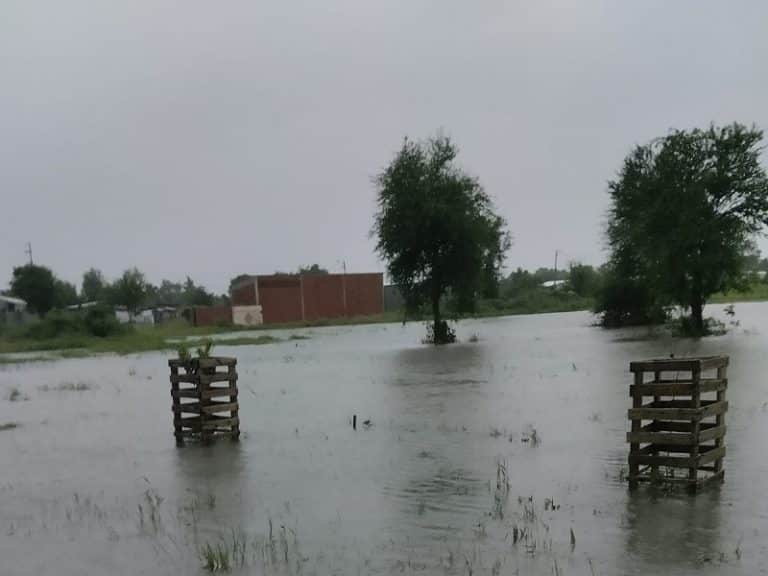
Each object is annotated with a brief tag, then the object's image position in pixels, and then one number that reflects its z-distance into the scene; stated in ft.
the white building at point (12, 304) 291.38
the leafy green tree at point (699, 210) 105.81
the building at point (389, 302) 308.19
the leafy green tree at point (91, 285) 455.54
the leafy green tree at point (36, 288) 297.94
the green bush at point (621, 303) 158.30
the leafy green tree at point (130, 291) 342.03
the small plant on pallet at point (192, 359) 44.45
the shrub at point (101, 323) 190.90
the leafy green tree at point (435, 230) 127.24
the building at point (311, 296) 267.18
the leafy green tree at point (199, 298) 392.27
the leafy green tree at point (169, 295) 462.72
